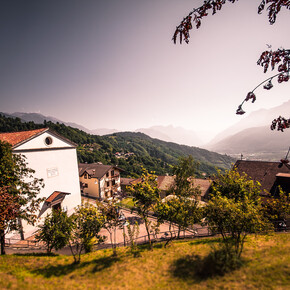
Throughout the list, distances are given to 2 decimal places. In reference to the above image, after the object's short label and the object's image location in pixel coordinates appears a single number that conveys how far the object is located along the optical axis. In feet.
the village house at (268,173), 79.00
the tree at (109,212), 40.23
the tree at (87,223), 36.96
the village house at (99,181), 142.00
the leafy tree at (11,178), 37.01
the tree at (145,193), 39.32
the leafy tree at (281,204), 40.81
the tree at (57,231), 38.32
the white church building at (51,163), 70.90
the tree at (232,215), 30.42
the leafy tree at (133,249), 40.14
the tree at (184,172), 110.52
